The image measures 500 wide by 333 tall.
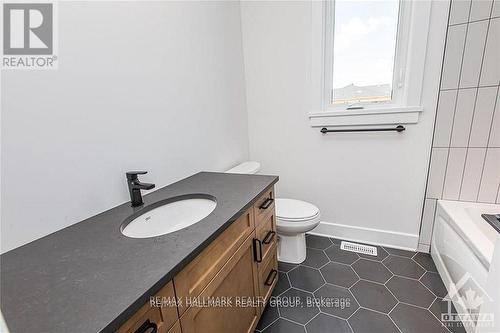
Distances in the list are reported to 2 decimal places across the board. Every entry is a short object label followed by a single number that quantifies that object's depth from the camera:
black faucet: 1.11
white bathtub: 1.20
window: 1.69
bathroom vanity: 0.56
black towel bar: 1.78
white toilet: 1.73
